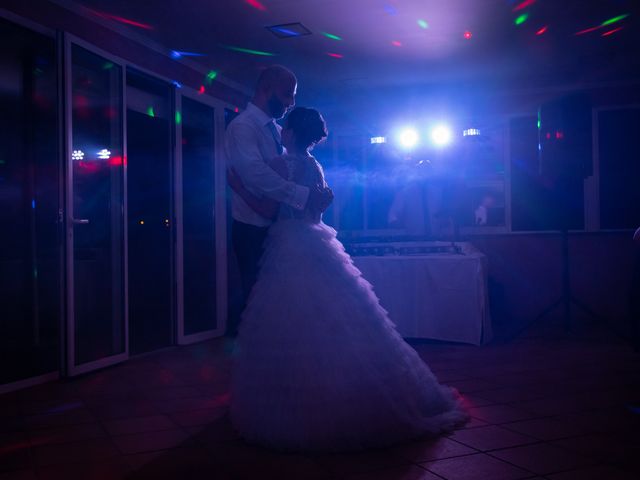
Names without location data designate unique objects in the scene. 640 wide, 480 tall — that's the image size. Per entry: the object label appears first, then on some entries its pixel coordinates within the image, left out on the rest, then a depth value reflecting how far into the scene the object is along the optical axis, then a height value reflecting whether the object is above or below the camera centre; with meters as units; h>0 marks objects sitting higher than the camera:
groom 2.27 +0.32
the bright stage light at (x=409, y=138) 7.29 +1.31
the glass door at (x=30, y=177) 3.96 +0.48
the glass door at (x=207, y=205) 5.96 +0.40
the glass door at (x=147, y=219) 6.67 +0.29
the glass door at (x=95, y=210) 3.99 +0.28
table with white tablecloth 4.84 -0.46
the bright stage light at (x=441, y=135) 7.20 +1.31
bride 2.14 -0.42
